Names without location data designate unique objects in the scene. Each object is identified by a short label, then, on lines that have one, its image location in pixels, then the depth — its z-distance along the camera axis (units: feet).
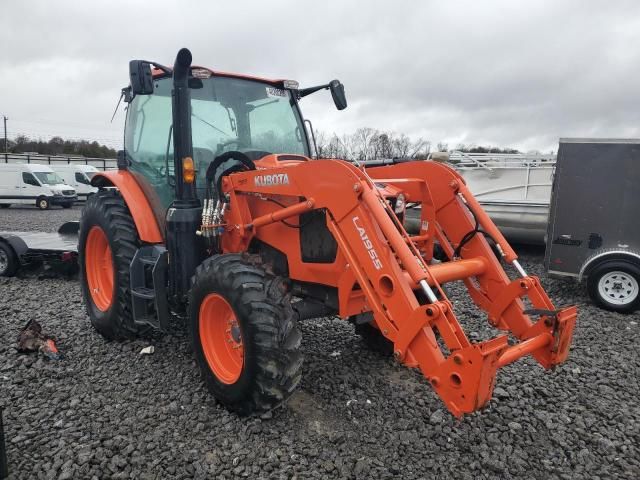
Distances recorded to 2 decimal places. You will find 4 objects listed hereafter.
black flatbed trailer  22.44
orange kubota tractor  9.04
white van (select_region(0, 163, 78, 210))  64.59
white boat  29.22
